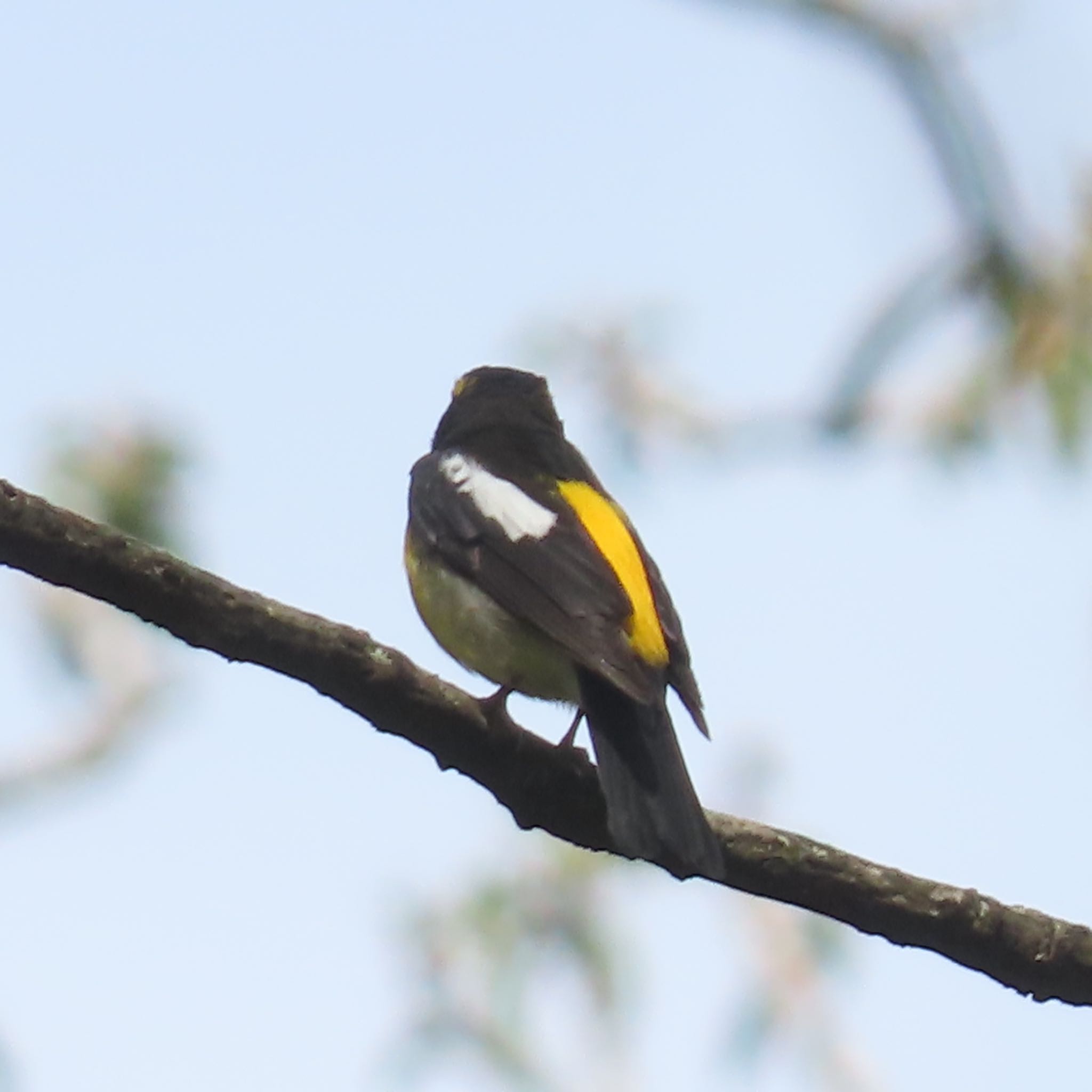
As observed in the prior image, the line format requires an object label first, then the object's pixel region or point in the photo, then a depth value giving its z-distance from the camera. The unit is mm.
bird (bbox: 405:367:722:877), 7684
